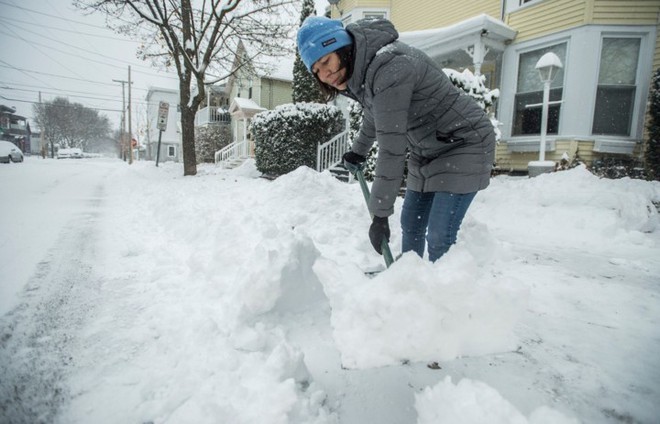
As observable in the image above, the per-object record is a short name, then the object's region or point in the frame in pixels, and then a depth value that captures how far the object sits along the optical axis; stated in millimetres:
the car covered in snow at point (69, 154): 40566
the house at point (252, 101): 20031
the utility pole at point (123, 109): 40656
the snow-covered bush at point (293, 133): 9711
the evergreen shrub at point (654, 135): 6816
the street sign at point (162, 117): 13266
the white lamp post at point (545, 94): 7035
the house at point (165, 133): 46188
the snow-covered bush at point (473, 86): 6059
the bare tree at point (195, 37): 10125
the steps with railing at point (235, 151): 19008
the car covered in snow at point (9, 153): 14031
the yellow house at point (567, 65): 7691
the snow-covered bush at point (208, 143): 23359
